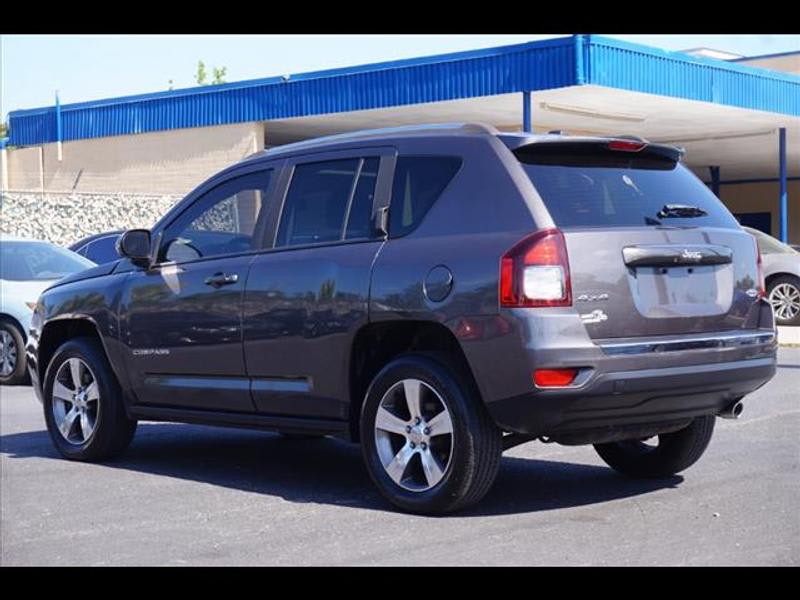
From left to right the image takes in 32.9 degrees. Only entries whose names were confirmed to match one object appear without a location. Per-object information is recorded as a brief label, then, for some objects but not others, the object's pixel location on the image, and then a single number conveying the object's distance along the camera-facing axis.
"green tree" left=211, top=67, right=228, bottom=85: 82.03
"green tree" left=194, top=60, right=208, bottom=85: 79.46
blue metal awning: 23.14
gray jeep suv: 6.25
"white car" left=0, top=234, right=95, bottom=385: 13.75
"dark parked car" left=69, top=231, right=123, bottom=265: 18.56
